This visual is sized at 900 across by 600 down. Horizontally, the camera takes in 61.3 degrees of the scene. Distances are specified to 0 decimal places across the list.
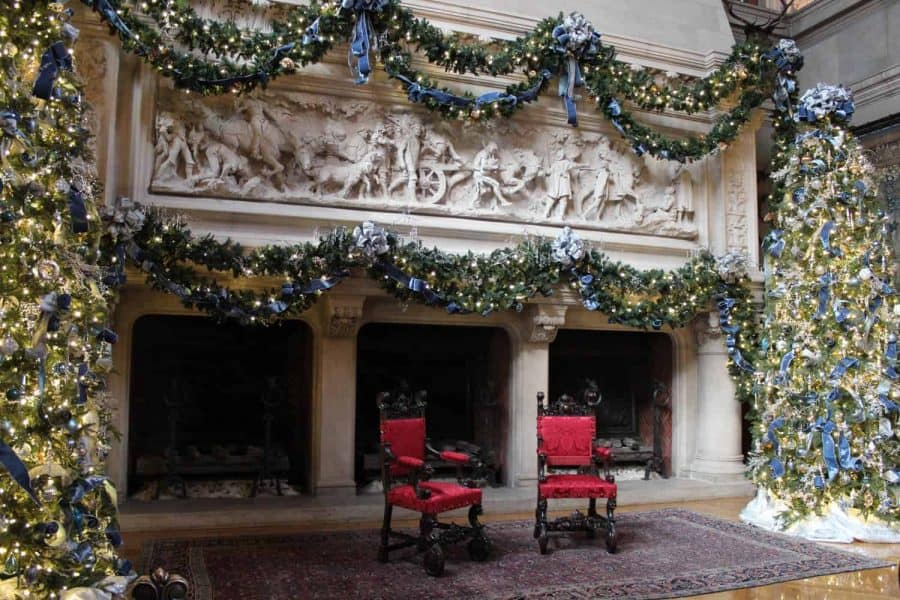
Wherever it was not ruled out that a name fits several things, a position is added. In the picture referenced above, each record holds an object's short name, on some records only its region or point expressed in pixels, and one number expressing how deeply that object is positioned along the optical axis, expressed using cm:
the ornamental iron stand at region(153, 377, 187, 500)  682
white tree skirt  604
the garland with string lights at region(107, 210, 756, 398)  593
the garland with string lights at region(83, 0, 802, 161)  611
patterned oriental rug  459
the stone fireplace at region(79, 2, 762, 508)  652
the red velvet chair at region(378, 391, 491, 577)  504
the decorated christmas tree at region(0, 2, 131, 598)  314
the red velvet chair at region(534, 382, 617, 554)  552
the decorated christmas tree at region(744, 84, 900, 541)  629
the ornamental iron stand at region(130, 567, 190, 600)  374
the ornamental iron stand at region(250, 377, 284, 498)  710
